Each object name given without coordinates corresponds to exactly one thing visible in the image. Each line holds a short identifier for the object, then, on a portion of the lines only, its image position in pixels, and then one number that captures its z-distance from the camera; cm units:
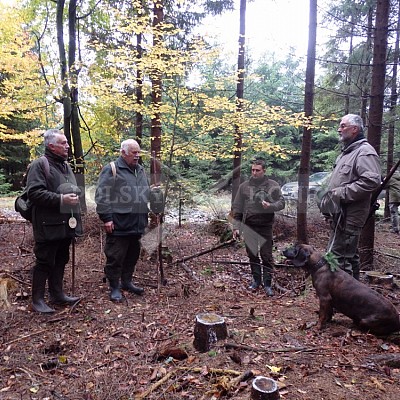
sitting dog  323
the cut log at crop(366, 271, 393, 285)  497
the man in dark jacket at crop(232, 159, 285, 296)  516
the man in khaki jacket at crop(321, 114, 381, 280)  355
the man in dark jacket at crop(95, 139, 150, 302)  449
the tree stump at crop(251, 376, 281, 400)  226
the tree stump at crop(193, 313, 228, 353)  317
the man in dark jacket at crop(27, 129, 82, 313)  388
